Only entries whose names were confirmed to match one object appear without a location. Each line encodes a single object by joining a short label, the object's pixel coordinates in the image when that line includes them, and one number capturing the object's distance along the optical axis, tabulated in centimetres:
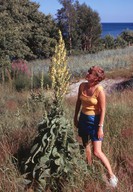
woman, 304
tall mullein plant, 280
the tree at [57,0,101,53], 2048
